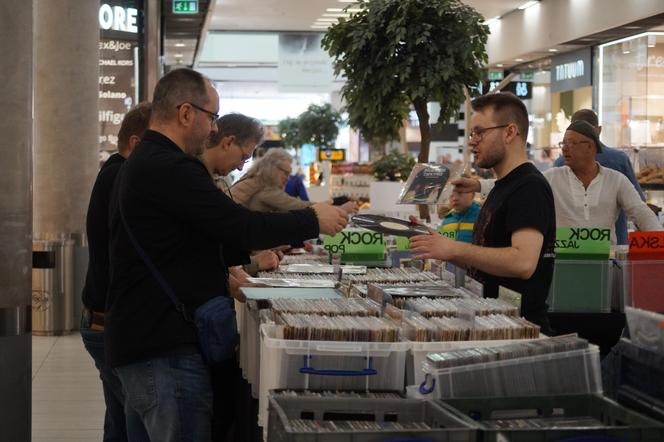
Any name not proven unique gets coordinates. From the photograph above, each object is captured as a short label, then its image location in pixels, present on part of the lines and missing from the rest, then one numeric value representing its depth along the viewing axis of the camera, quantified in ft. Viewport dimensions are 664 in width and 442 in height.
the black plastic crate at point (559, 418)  7.18
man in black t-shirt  11.47
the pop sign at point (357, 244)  17.43
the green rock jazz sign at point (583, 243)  14.99
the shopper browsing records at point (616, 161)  22.07
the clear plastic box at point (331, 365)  8.87
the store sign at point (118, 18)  38.40
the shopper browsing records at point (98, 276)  12.94
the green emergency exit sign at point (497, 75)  74.43
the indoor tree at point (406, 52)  22.93
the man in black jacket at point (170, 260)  9.84
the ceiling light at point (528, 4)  62.93
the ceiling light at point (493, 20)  70.48
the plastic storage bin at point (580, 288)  15.19
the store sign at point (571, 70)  57.82
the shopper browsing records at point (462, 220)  16.71
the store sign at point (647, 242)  14.93
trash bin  30.78
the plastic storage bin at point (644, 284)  14.99
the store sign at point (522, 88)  66.33
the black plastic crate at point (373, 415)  7.20
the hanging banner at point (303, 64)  79.87
